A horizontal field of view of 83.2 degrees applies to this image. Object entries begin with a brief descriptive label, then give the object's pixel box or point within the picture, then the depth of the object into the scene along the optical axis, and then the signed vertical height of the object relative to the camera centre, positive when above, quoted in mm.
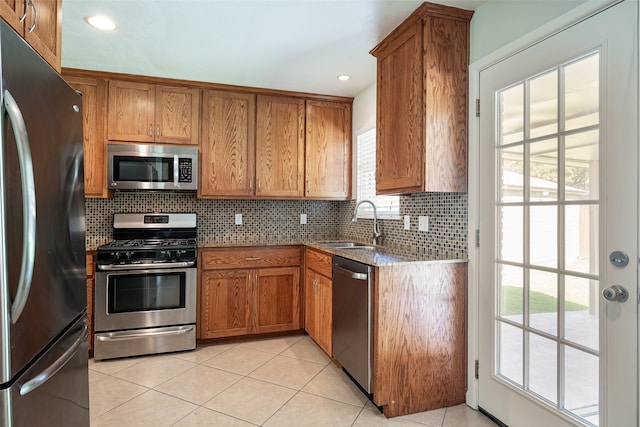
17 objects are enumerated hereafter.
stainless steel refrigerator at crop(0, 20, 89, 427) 941 -104
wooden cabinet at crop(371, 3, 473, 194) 2152 +718
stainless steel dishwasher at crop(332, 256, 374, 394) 2139 -684
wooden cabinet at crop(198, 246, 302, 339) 3254 -729
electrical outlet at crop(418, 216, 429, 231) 2602 -66
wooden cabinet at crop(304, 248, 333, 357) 2861 -732
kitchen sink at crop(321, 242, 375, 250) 3325 -297
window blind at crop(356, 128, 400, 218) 3201 +327
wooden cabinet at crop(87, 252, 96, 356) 2953 -625
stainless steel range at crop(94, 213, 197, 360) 2924 -727
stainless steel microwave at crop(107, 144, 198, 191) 3111 +398
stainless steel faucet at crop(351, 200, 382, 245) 3166 -141
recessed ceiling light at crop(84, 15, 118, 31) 2201 +1190
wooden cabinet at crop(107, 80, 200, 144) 3158 +894
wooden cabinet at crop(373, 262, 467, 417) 2090 -732
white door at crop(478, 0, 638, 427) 1398 -59
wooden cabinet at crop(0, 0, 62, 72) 1067 +636
